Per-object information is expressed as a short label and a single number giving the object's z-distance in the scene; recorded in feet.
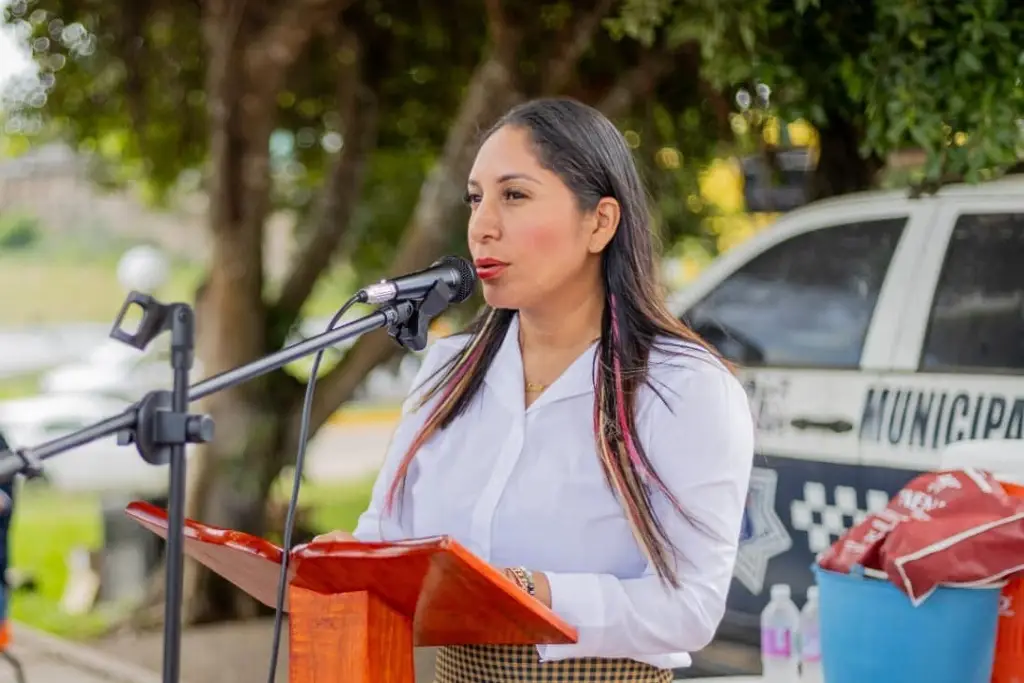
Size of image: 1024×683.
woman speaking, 13.60
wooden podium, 11.34
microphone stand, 11.11
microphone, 13.29
